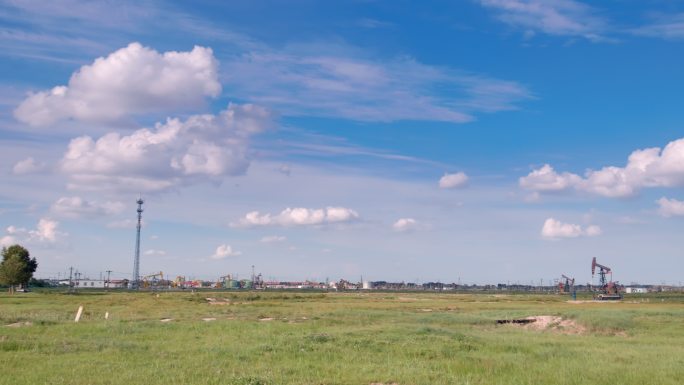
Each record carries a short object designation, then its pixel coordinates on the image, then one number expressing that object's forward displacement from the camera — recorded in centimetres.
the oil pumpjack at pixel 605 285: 14762
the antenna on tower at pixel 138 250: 19550
